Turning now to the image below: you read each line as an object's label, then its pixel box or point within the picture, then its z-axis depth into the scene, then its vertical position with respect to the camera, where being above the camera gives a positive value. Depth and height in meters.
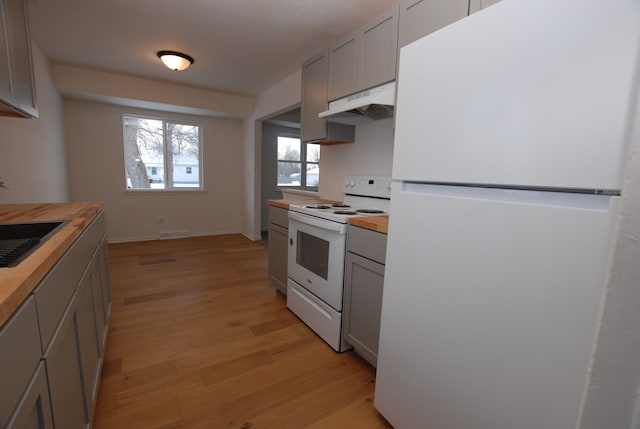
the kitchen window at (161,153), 4.65 +0.26
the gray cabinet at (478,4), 1.36 +0.84
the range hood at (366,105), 1.83 +0.49
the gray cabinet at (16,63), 1.30 +0.50
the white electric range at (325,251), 1.90 -0.56
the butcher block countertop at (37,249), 0.59 -0.26
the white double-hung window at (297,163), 5.81 +0.23
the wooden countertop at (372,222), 1.55 -0.25
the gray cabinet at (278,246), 2.62 -0.68
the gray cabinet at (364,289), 1.61 -0.66
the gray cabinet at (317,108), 2.49 +0.61
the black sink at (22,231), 1.27 -0.31
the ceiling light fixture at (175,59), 3.04 +1.18
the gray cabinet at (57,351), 0.57 -0.49
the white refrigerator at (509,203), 0.70 -0.06
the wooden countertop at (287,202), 2.60 -0.26
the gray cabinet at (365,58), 1.83 +0.84
